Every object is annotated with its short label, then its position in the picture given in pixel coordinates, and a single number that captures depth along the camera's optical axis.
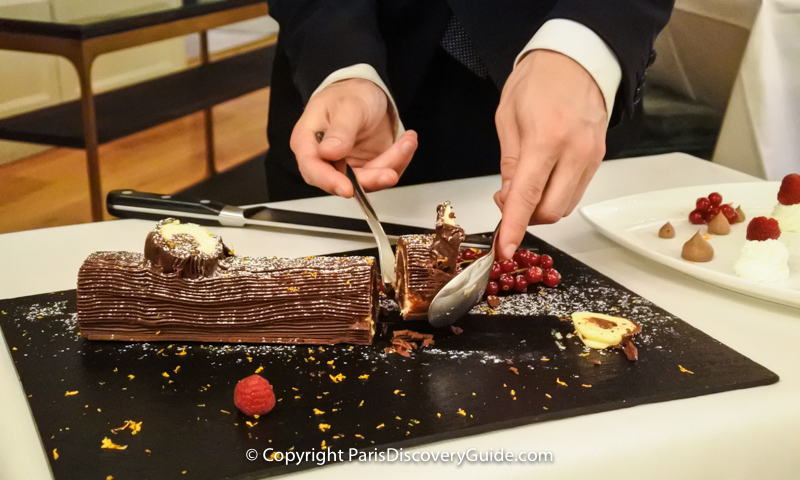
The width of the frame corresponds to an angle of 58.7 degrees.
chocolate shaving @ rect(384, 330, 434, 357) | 1.00
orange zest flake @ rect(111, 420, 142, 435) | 0.81
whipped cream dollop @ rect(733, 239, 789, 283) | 1.19
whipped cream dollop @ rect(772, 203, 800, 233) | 1.42
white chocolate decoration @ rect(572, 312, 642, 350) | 1.00
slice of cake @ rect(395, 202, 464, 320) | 1.07
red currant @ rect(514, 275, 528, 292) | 1.18
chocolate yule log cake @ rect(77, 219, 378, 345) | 1.02
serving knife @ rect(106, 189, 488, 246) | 1.40
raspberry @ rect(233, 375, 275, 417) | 0.82
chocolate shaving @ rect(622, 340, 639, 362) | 0.97
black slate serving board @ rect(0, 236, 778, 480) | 0.79
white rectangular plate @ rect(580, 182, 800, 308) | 1.16
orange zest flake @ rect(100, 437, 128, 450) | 0.78
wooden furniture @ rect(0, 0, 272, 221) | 2.67
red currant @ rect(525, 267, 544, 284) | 1.19
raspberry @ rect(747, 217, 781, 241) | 1.29
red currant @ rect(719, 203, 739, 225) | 1.43
